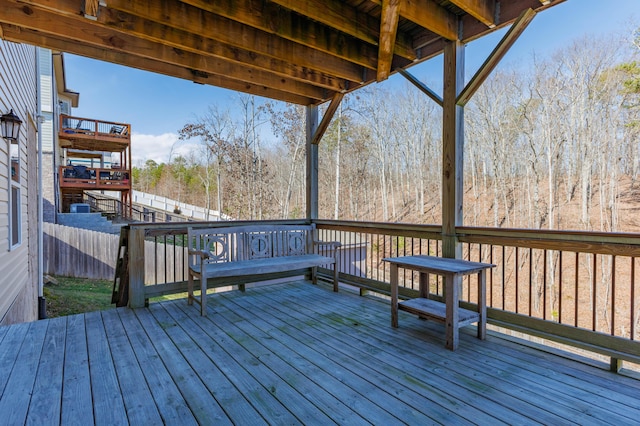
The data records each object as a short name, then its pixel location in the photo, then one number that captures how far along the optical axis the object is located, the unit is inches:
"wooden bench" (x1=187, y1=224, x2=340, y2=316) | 142.3
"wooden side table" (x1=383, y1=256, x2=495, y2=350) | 100.6
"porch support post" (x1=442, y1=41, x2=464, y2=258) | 123.0
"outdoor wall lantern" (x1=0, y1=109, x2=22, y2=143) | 127.6
